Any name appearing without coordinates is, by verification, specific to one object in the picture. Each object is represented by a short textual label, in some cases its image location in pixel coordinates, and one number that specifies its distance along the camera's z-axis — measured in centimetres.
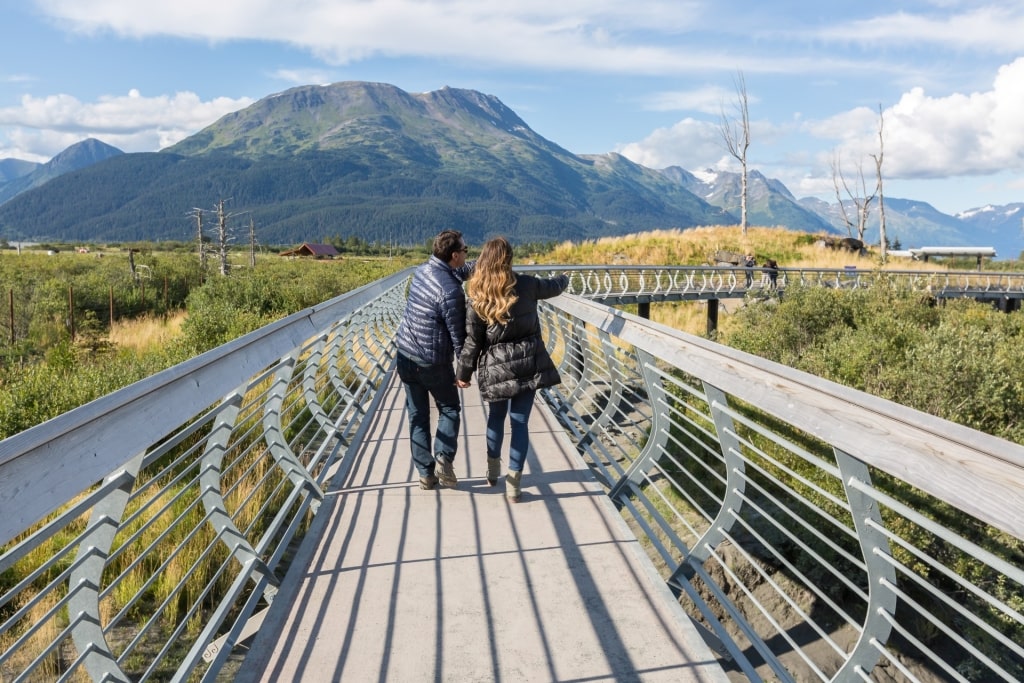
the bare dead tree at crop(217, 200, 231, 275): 5881
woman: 446
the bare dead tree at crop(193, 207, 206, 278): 6499
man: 473
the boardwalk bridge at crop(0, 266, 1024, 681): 185
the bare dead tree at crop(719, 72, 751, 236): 5156
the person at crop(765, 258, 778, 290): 2823
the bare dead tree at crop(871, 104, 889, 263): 4336
